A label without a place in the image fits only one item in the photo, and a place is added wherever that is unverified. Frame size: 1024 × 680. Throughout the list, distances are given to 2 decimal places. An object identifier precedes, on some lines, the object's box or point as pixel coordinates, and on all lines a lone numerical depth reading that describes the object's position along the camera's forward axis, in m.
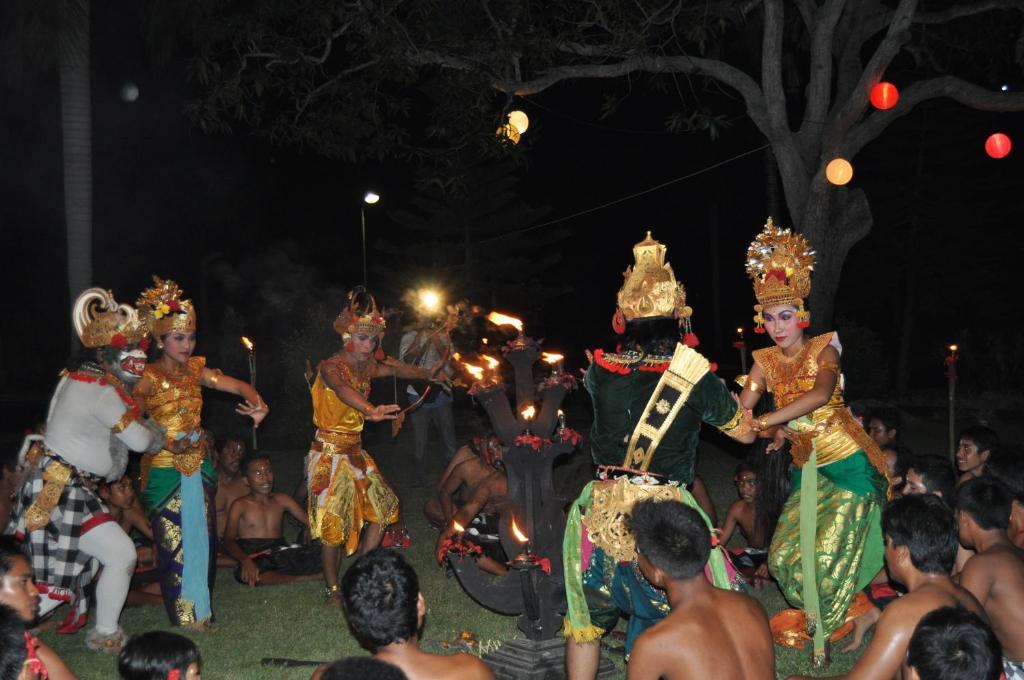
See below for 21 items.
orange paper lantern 10.52
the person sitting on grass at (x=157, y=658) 3.40
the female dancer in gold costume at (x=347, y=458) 7.50
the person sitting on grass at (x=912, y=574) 3.83
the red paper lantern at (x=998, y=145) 11.68
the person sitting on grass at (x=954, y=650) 3.12
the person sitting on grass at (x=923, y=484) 6.26
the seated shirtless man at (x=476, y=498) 8.16
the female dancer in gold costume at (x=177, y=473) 6.99
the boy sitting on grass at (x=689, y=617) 3.55
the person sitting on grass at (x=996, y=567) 4.41
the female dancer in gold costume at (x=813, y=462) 6.21
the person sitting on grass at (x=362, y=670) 2.65
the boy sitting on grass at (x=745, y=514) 8.38
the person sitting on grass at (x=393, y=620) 3.56
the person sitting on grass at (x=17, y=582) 4.29
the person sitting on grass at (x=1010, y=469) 5.80
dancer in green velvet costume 5.05
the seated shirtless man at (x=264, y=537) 8.49
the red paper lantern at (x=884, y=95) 10.62
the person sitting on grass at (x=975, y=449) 7.20
